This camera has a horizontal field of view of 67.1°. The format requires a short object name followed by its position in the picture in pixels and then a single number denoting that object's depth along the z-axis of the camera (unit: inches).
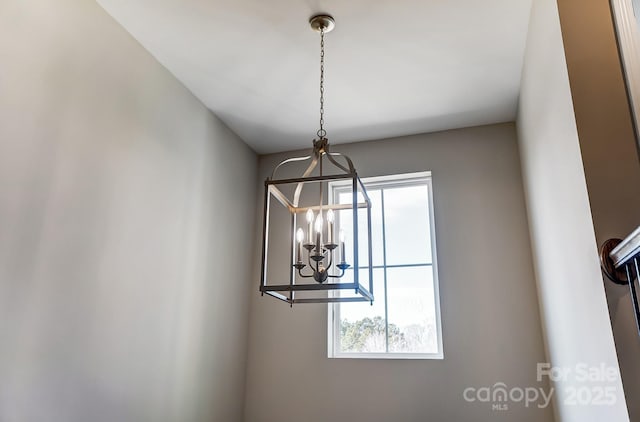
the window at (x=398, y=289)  125.3
